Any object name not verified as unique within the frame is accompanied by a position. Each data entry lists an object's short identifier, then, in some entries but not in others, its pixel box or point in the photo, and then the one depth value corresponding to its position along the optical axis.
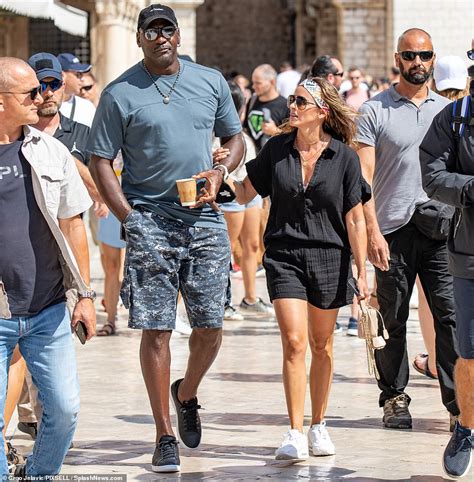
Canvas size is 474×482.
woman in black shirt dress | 11.83
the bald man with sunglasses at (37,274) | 9.54
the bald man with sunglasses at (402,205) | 13.23
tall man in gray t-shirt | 11.58
